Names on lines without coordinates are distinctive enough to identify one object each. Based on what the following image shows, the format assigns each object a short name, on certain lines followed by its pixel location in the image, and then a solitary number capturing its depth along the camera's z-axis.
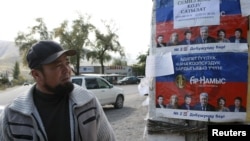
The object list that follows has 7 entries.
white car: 9.02
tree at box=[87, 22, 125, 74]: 35.74
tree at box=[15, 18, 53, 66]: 37.31
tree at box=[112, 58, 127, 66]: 56.76
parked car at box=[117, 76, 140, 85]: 35.61
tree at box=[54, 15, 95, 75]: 33.47
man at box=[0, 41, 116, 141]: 1.41
